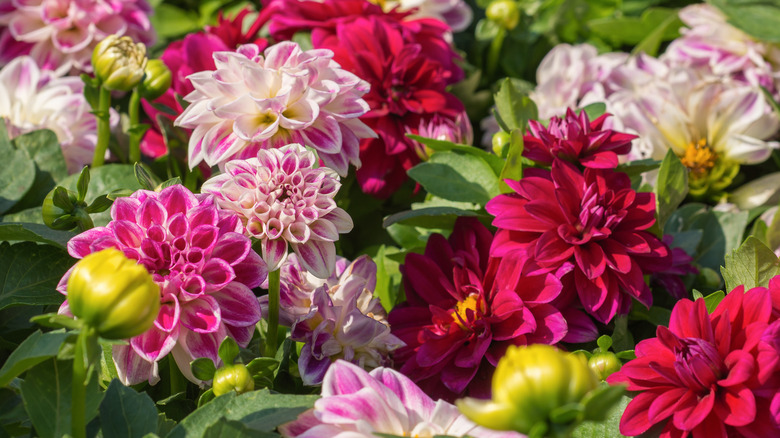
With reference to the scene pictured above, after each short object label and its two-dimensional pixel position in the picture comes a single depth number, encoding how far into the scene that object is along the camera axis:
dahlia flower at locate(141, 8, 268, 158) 1.18
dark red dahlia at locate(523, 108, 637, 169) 1.06
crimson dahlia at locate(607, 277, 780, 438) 0.95
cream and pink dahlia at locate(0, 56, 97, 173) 1.19
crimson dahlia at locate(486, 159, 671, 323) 1.03
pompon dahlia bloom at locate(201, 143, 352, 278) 0.98
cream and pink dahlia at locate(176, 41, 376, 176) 1.03
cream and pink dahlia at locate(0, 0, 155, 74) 1.25
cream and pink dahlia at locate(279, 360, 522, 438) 0.92
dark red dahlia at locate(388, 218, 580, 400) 1.03
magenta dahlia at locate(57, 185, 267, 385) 0.96
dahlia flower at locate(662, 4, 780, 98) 1.28
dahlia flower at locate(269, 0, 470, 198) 1.15
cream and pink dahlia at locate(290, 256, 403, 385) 1.00
